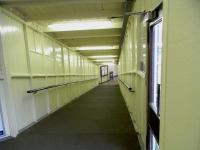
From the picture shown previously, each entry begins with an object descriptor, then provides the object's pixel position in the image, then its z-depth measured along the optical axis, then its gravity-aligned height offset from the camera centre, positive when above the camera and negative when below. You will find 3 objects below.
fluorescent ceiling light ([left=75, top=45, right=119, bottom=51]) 7.31 +0.88
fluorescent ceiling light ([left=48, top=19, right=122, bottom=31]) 4.00 +1.10
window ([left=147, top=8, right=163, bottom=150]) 1.54 -0.17
